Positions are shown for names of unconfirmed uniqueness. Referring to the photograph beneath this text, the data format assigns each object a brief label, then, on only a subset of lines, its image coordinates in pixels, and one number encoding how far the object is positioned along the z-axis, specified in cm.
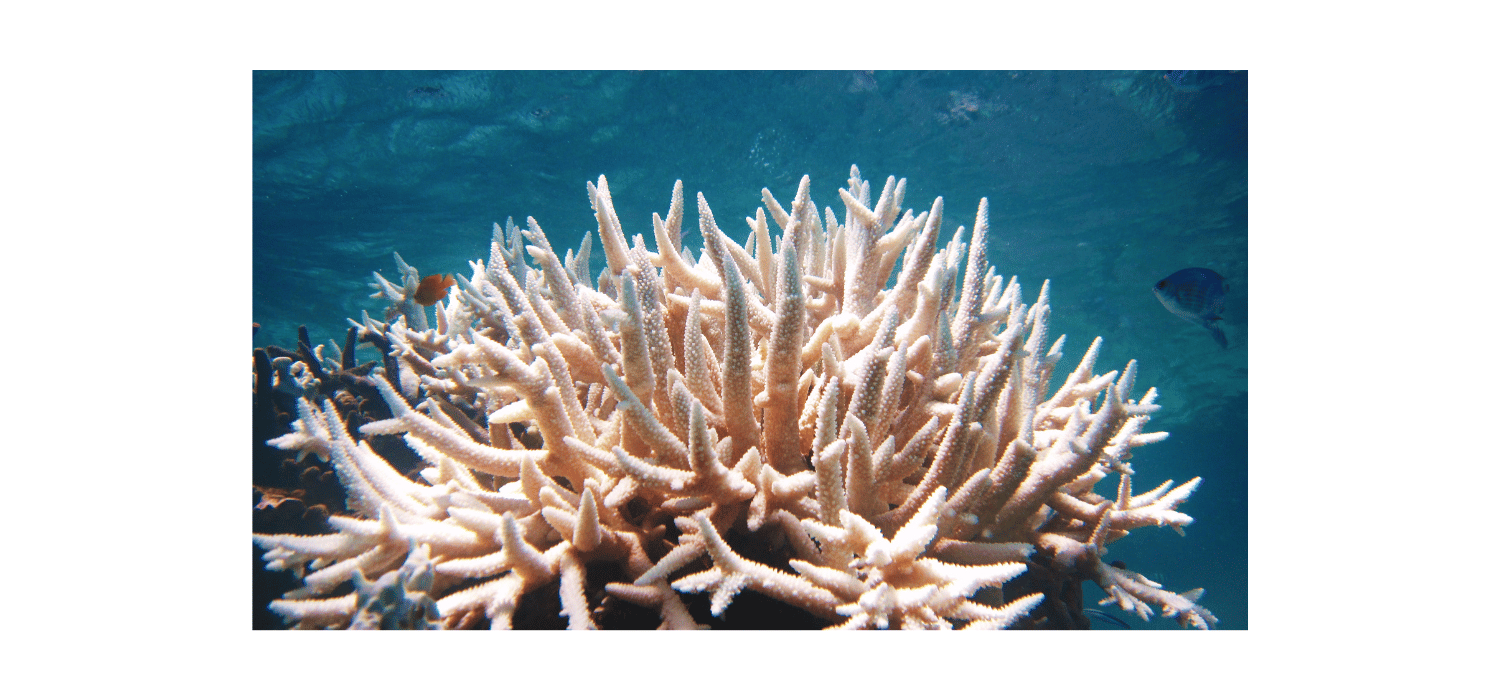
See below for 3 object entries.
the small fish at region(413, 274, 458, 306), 334
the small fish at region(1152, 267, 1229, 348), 408
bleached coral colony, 143
